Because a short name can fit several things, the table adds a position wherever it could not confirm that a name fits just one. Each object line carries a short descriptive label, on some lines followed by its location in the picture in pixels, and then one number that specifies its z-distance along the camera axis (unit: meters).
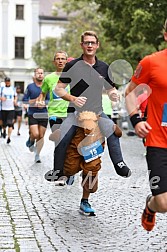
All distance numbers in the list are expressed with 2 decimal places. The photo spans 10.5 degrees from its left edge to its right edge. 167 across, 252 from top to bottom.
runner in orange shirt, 7.16
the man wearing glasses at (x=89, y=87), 9.89
